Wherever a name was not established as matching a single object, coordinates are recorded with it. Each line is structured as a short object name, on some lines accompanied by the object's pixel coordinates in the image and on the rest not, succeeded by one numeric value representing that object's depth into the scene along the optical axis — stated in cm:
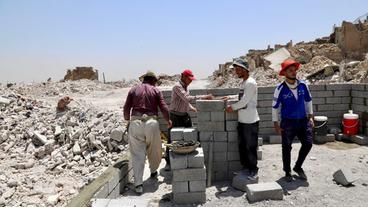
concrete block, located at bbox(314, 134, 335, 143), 696
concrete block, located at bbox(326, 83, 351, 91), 750
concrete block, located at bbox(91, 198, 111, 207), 346
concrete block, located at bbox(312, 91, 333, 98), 750
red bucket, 695
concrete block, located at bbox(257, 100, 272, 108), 737
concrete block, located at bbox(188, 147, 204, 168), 423
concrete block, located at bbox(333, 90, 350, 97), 752
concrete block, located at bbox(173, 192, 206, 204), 423
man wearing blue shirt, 471
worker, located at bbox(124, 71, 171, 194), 479
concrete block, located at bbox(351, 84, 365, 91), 712
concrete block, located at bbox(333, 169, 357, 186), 452
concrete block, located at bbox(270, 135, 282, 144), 712
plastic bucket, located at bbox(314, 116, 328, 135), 691
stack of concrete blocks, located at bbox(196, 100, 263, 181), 486
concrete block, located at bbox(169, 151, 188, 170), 421
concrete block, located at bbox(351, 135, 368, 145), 665
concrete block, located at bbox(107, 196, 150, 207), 339
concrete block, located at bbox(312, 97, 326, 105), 750
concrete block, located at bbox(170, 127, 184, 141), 467
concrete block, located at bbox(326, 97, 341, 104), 753
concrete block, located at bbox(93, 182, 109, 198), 403
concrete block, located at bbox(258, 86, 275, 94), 732
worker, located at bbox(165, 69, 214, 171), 523
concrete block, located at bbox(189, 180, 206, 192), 422
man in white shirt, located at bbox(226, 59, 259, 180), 450
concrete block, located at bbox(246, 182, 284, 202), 410
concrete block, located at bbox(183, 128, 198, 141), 468
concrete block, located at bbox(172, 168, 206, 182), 421
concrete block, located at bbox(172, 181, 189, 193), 421
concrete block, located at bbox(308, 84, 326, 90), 745
